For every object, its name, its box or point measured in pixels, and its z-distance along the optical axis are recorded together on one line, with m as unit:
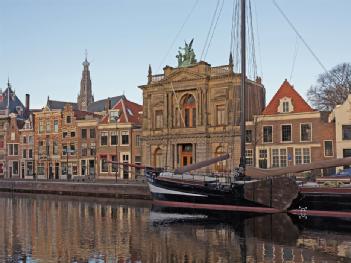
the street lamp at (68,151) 66.94
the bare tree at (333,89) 62.78
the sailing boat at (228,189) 30.94
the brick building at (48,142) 69.19
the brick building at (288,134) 48.56
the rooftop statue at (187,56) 57.25
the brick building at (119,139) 61.72
